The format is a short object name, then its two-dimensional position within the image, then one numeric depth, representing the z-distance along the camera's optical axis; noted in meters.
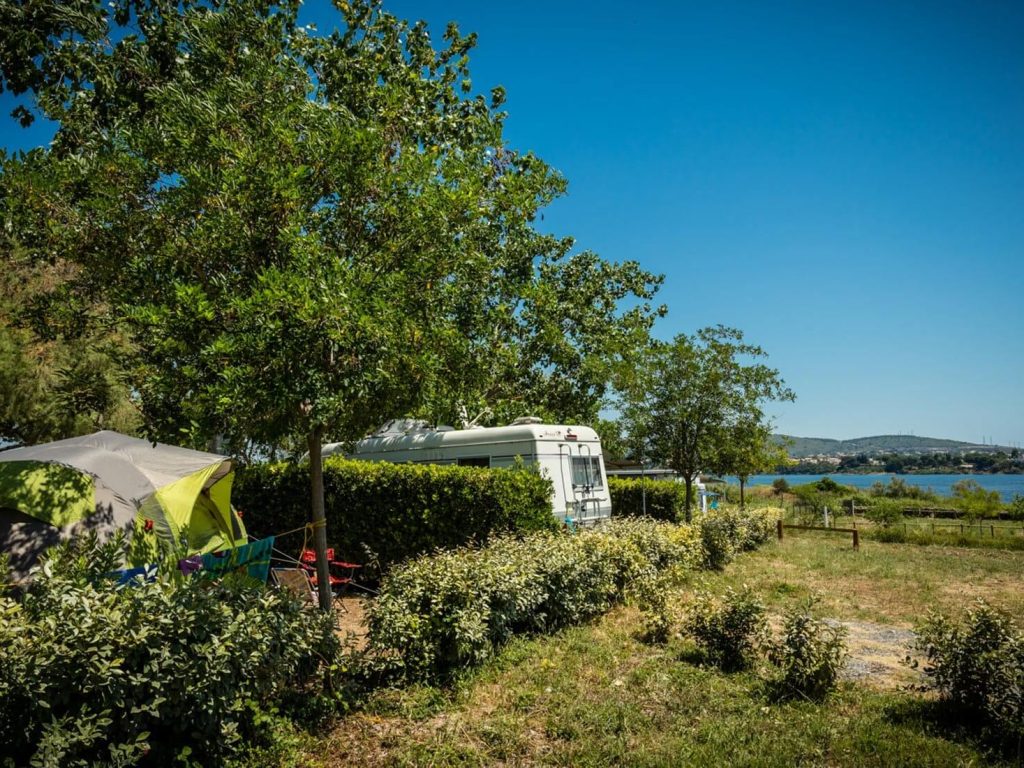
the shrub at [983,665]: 4.61
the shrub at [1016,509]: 27.62
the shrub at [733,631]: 6.46
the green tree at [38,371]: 11.53
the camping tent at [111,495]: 6.64
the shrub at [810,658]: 5.52
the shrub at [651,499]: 20.37
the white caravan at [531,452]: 12.42
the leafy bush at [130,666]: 3.52
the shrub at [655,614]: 7.33
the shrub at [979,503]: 26.97
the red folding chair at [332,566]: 10.02
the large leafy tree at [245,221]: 5.14
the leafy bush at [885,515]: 22.64
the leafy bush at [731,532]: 12.79
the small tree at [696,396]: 18.64
